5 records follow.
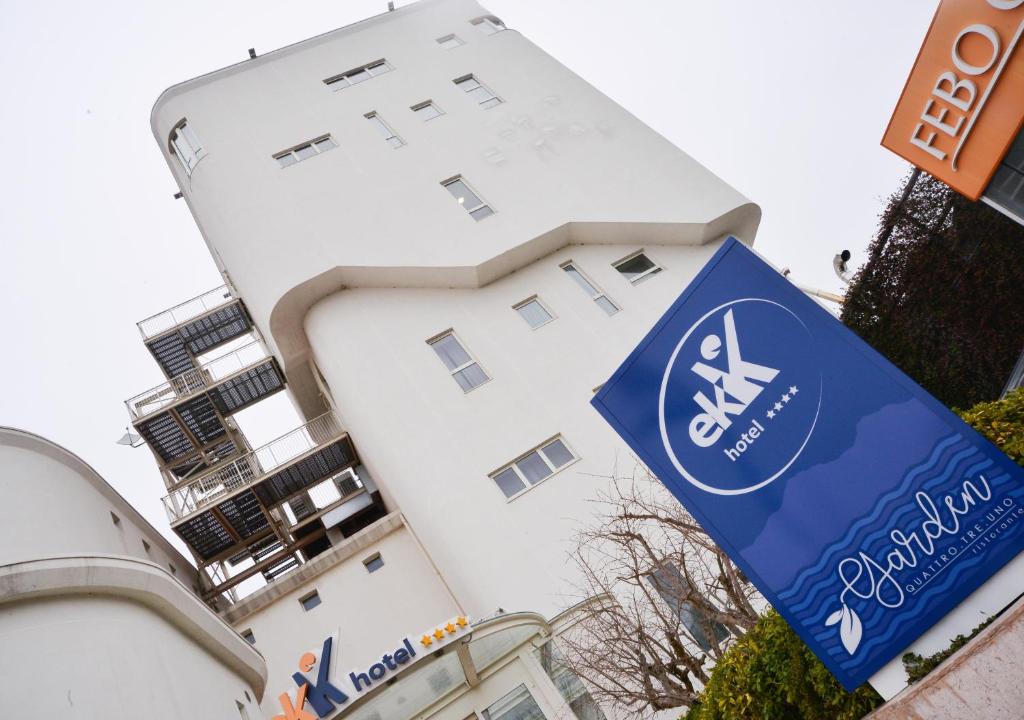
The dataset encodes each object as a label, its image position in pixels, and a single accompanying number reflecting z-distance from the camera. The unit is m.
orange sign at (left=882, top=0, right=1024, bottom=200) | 9.47
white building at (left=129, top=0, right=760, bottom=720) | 16.47
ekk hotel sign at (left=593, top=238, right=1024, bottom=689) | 5.11
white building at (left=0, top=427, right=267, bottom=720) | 8.14
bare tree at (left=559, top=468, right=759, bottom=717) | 9.90
